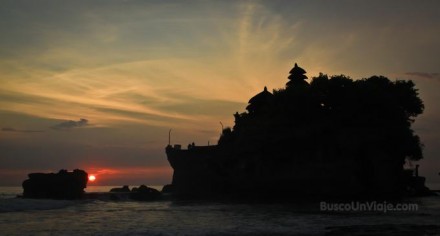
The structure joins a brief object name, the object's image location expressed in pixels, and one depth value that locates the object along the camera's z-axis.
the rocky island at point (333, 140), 54.53
